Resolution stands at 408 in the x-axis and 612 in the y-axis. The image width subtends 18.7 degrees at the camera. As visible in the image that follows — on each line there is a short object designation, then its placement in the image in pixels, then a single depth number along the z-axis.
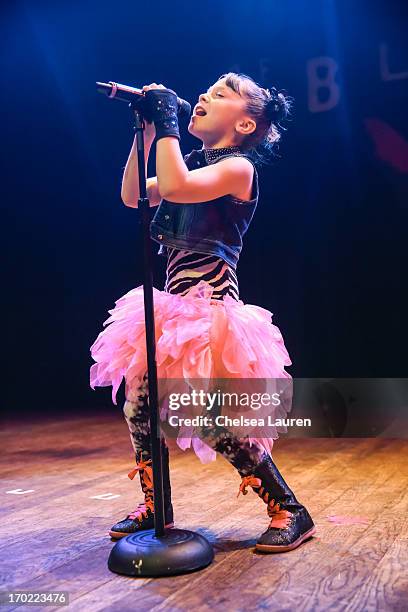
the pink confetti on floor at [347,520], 3.38
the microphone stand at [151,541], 2.93
